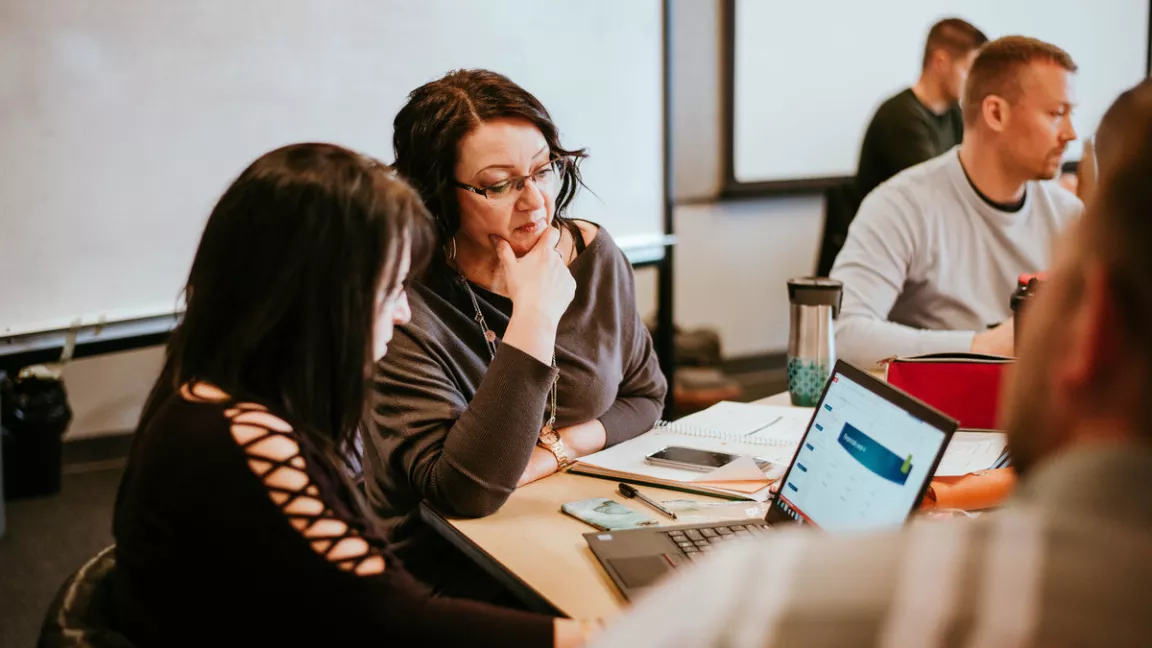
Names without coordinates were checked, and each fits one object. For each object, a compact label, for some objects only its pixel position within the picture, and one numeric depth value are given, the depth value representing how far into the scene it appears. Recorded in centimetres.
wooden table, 115
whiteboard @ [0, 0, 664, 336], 258
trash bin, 310
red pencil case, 163
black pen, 141
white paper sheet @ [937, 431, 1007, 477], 150
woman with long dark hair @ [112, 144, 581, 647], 94
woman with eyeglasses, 144
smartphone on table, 155
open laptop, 105
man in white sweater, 235
